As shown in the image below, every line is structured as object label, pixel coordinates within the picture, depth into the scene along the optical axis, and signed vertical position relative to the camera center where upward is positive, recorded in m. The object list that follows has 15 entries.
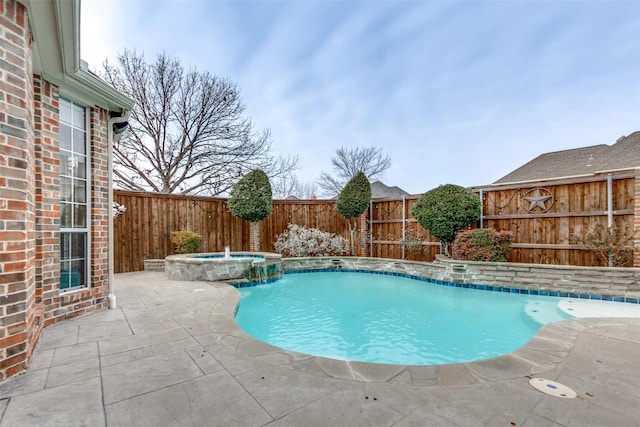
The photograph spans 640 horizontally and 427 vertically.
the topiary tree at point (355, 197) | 9.78 +0.59
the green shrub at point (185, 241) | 8.41 -0.73
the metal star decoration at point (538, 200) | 6.81 +0.32
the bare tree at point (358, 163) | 24.03 +4.30
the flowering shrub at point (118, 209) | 7.39 +0.17
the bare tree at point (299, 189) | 26.61 +2.54
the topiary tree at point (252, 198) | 9.15 +0.55
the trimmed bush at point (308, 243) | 9.99 -0.96
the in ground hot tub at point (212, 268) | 6.45 -1.20
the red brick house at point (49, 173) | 2.18 +0.45
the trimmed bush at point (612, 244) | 5.63 -0.59
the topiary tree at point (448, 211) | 7.46 +0.09
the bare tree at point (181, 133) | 12.37 +3.71
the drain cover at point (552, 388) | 1.96 -1.21
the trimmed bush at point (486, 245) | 6.79 -0.73
